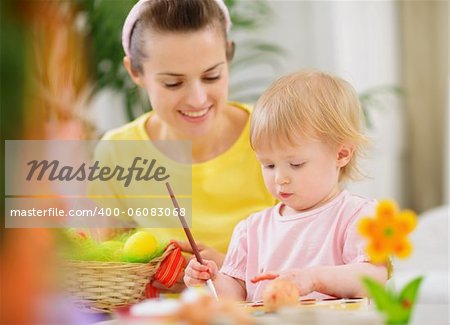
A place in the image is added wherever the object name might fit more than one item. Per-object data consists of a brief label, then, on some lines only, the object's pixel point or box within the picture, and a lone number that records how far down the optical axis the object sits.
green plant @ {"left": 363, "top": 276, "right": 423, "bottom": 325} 1.63
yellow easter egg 1.99
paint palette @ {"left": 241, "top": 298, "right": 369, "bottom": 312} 1.80
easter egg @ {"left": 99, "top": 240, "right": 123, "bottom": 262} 1.98
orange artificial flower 1.64
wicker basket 1.94
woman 2.13
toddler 1.94
